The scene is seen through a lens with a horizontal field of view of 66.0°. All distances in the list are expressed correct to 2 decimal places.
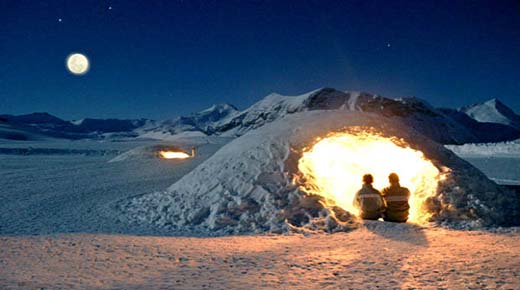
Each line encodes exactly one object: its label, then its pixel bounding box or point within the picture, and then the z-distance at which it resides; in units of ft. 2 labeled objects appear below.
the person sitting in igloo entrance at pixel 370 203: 31.30
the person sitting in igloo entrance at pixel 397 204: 31.01
